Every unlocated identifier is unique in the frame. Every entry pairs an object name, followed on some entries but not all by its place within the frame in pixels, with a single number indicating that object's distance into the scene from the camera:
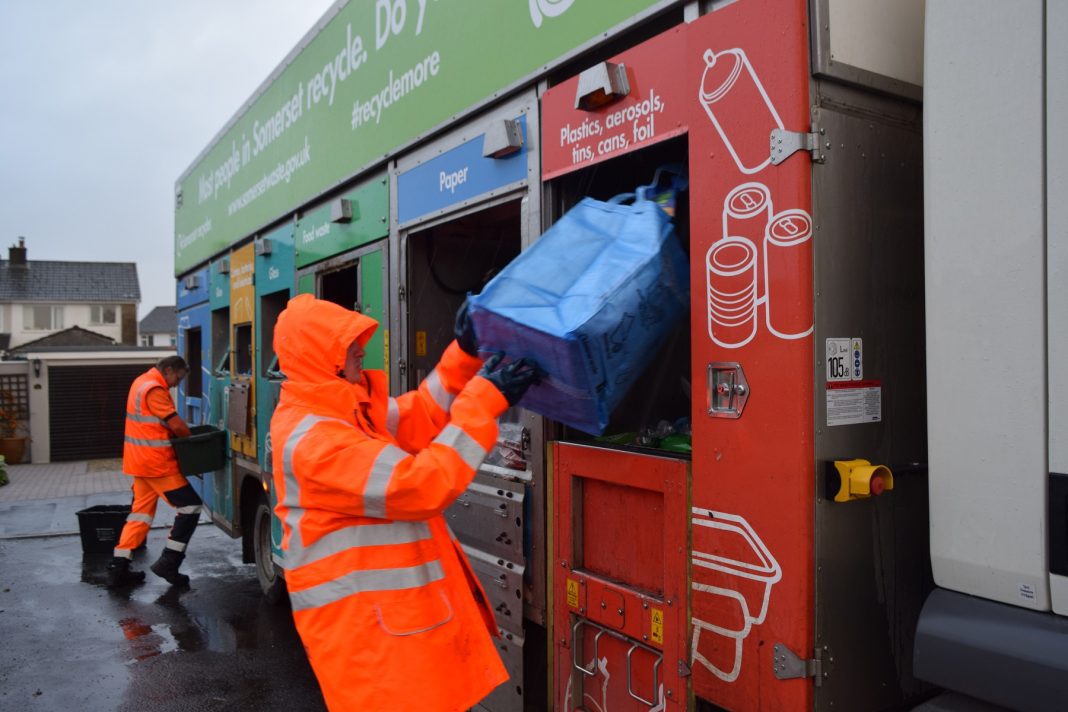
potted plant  16.30
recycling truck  1.49
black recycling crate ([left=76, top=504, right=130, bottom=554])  7.47
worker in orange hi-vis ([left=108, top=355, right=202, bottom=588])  6.63
